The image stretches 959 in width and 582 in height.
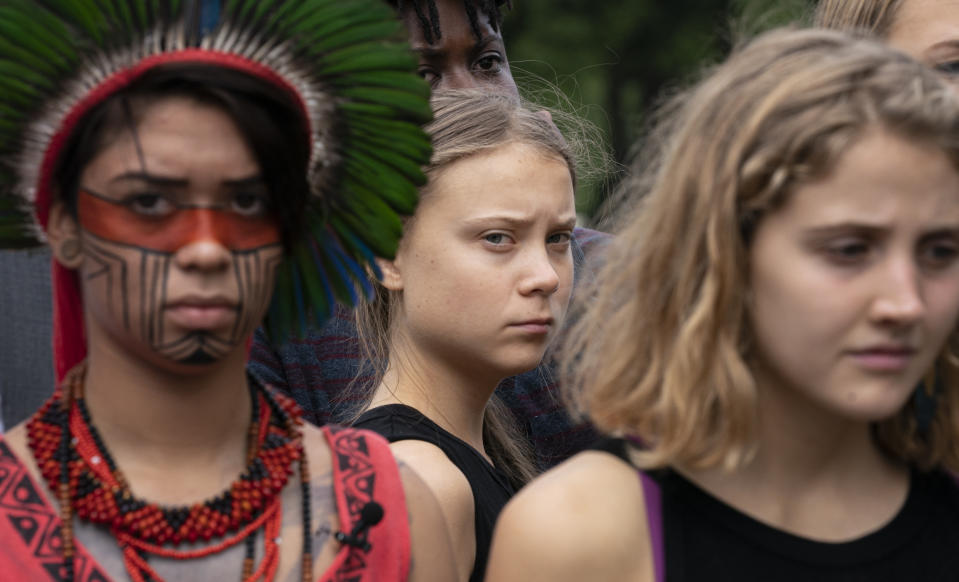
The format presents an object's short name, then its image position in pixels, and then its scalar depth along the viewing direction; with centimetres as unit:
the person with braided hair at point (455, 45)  432
